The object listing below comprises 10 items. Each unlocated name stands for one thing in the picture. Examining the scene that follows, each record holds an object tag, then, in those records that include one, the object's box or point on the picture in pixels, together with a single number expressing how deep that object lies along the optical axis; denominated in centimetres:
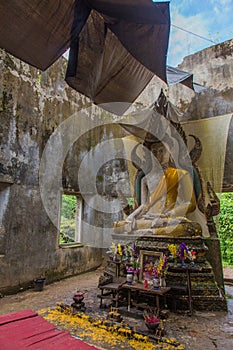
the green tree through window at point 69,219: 657
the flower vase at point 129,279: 323
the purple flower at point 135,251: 383
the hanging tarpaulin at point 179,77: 552
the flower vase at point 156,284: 300
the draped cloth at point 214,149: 540
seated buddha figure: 413
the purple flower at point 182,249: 346
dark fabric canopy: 136
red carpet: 146
